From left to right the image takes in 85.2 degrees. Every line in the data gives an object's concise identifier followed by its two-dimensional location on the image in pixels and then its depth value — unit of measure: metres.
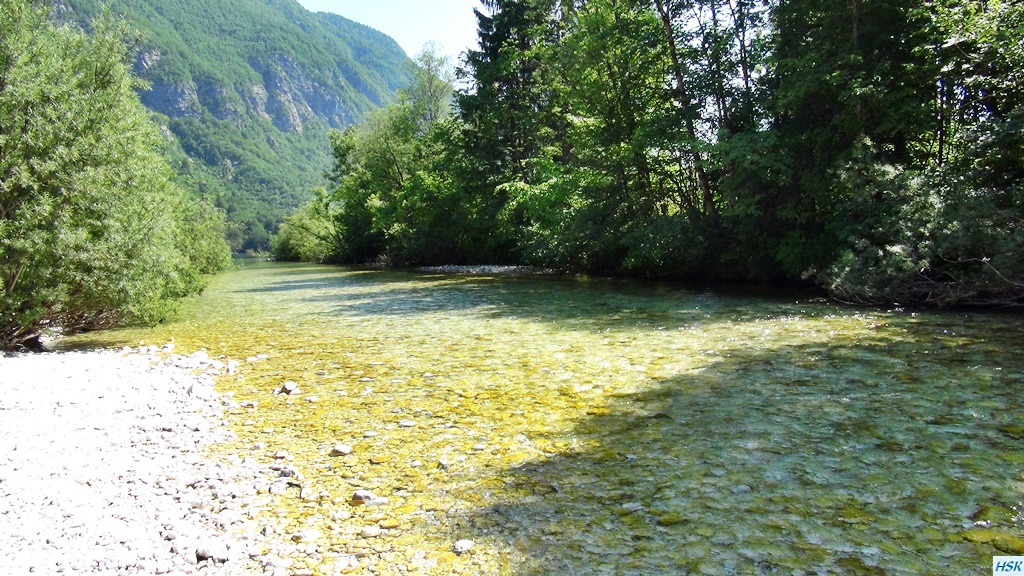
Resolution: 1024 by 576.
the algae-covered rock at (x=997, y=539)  3.57
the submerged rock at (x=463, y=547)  3.94
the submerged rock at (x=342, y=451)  5.75
